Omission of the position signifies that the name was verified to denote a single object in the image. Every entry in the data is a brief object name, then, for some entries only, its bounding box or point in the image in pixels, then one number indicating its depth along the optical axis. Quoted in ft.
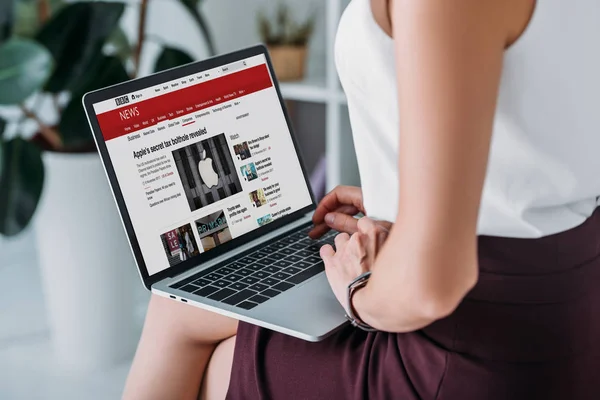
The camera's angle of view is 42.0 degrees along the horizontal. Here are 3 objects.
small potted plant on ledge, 7.76
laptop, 3.34
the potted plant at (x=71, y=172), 5.77
